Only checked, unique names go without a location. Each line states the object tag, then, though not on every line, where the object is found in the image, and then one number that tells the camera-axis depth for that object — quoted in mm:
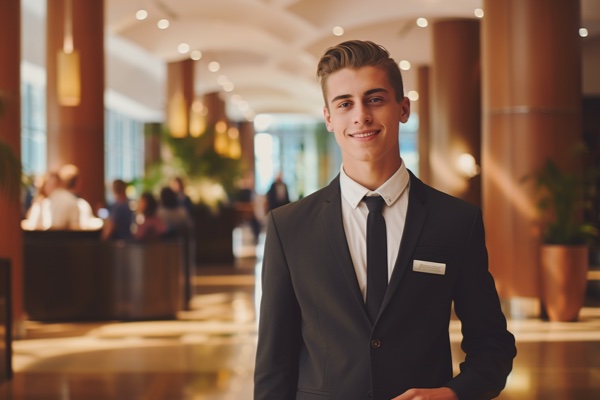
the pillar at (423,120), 23375
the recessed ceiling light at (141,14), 17966
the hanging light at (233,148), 26156
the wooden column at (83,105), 13234
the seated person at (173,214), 11898
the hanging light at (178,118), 20609
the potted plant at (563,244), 9742
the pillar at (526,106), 10086
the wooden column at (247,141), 44906
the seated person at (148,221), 10359
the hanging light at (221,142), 23598
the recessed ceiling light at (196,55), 22631
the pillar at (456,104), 17750
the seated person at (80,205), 11094
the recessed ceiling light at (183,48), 21297
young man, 1894
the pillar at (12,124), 8953
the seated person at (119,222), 10609
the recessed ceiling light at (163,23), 19391
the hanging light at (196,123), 20942
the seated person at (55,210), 10883
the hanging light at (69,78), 10812
